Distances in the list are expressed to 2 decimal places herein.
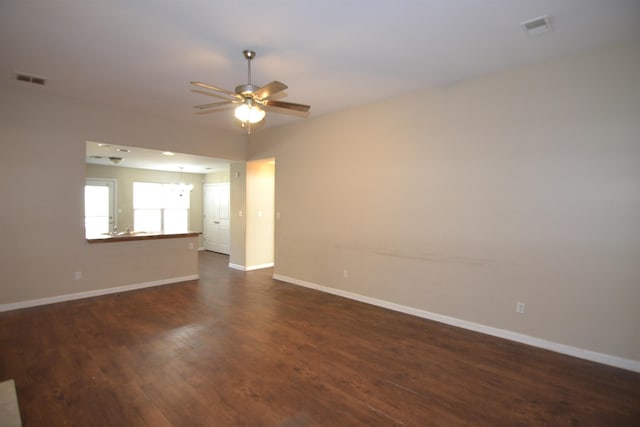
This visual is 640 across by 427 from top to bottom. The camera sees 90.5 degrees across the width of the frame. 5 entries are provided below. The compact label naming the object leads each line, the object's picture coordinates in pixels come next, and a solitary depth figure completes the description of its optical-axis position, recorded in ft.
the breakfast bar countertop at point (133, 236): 15.70
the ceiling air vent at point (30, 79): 11.92
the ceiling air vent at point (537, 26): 8.14
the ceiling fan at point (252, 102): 9.29
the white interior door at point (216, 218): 29.12
